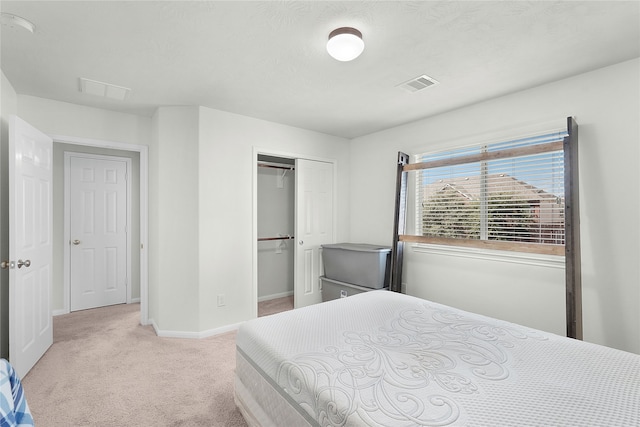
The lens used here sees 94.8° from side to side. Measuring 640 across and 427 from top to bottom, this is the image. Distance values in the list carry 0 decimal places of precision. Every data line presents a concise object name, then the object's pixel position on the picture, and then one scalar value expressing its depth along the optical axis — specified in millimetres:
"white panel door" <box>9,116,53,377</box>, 2191
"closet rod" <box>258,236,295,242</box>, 4167
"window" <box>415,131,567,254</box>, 2518
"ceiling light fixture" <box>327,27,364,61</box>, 1766
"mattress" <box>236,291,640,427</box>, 1006
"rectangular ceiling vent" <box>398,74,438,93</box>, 2451
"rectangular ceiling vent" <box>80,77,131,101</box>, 2510
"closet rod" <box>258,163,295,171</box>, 4117
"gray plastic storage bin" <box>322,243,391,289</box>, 3408
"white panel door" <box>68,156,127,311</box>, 3826
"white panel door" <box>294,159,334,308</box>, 3924
